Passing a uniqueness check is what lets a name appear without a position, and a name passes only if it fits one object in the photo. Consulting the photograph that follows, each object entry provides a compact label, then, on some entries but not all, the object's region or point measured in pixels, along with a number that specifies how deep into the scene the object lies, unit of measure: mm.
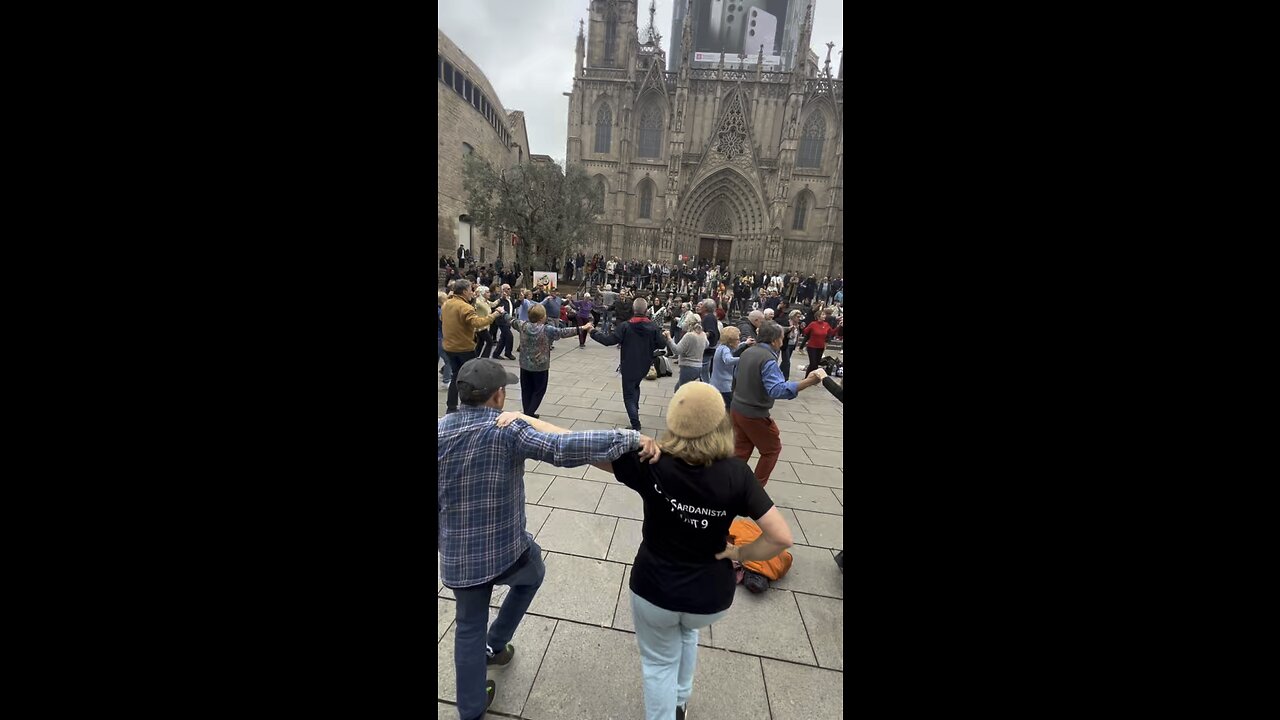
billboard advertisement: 40656
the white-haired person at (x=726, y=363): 4215
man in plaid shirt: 1657
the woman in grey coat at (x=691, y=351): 5695
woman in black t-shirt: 1623
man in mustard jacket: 5383
